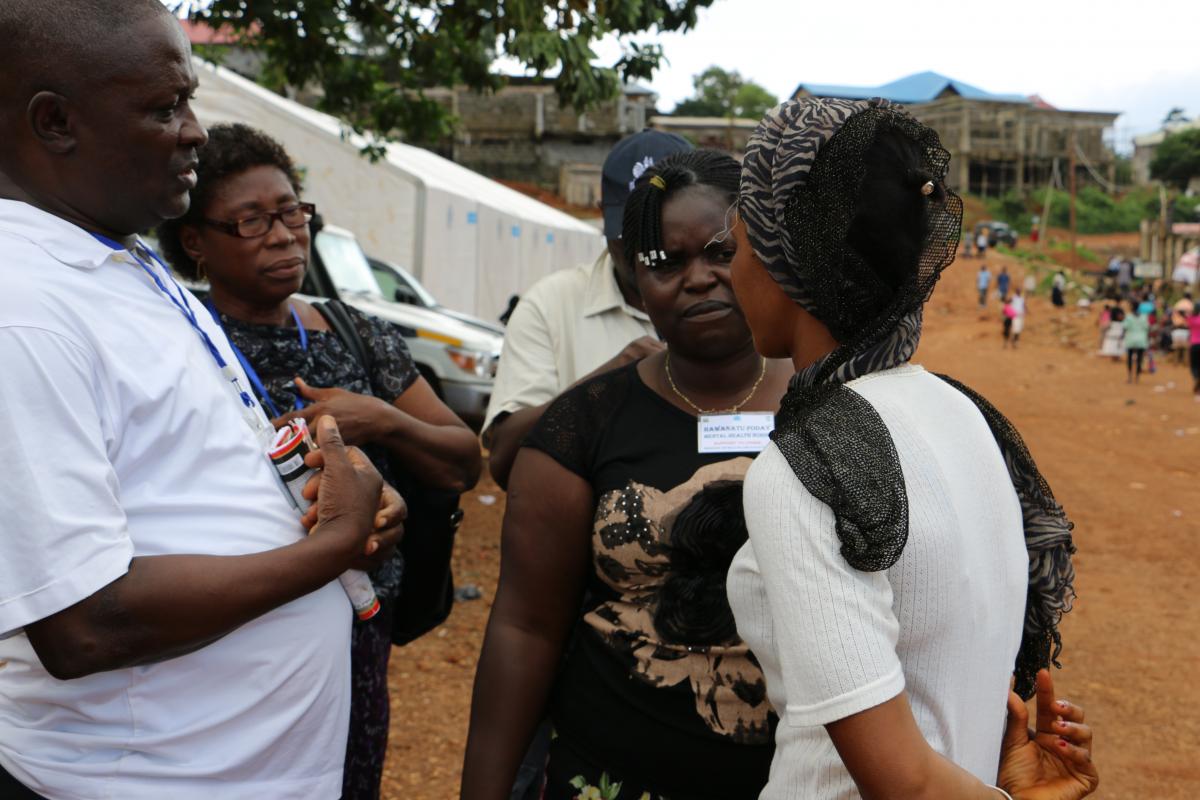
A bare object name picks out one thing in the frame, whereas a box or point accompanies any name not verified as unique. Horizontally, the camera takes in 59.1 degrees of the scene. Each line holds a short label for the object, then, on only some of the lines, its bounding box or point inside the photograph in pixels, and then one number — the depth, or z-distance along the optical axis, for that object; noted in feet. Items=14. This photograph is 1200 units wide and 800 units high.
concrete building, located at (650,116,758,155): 130.39
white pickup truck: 32.53
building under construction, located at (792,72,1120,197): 181.37
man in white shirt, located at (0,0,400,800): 4.53
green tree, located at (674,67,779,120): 218.38
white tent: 44.93
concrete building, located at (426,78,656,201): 120.67
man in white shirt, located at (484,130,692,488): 10.96
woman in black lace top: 6.54
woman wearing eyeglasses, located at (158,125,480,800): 7.89
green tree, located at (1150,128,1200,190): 162.71
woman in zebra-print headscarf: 4.18
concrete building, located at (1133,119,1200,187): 196.03
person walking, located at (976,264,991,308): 104.99
